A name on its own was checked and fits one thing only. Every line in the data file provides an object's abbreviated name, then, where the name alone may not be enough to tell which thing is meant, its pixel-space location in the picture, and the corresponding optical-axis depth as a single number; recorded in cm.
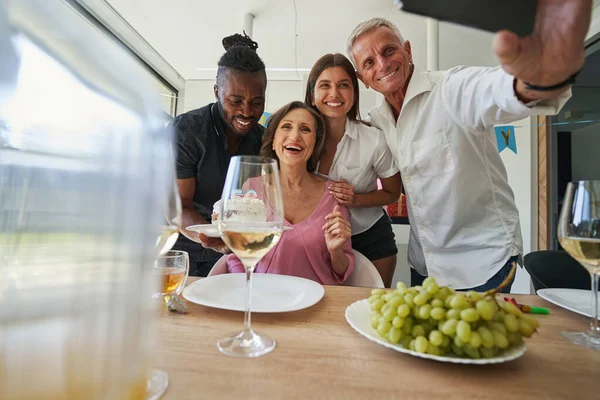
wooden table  38
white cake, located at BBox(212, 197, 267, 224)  52
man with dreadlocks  163
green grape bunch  45
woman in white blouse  155
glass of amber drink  64
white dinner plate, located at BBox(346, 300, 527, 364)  42
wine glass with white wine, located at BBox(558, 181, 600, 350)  56
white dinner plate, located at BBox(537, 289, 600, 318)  68
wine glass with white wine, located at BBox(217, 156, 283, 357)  50
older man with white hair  129
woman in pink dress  129
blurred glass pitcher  21
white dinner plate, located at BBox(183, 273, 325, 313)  65
